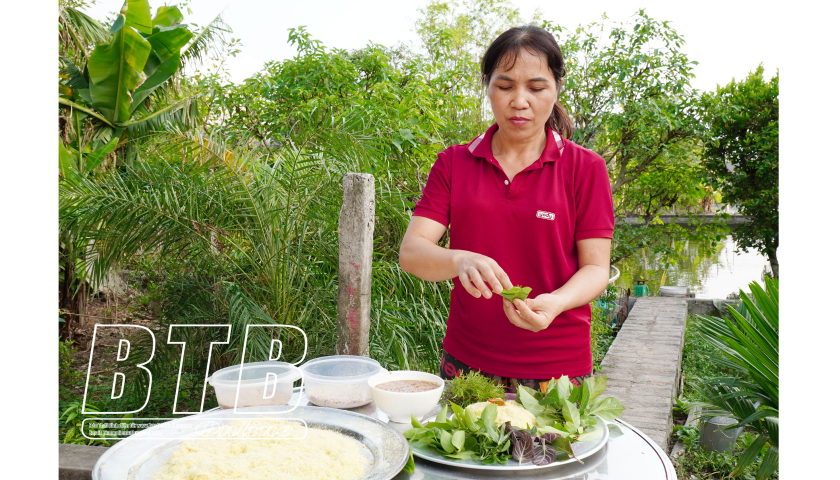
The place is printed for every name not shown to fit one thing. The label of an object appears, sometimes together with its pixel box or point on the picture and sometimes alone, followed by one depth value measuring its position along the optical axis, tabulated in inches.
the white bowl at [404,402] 45.9
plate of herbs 39.6
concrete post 99.0
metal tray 39.2
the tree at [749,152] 263.0
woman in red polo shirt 57.6
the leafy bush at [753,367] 105.3
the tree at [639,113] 255.6
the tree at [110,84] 201.8
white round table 39.2
